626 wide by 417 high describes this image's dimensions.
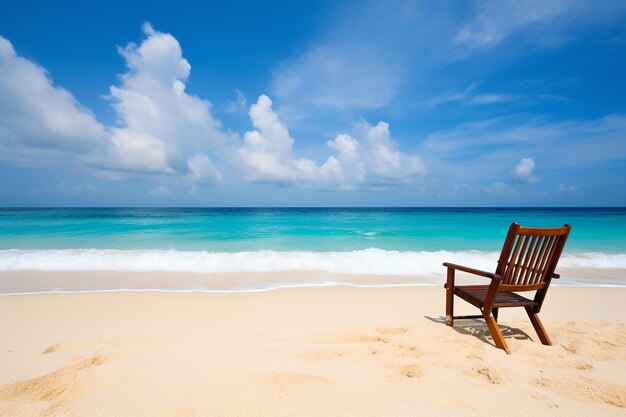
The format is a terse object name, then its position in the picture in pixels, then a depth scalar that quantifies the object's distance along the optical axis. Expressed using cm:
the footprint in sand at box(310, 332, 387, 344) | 369
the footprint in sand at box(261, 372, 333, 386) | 258
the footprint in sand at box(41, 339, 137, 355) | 338
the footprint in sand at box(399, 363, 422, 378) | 276
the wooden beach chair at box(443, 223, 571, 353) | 341
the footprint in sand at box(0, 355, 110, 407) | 235
